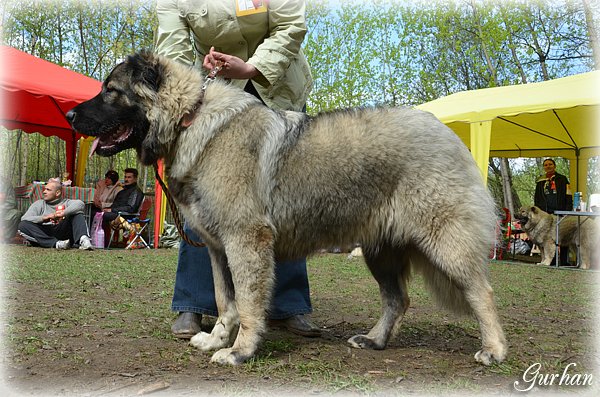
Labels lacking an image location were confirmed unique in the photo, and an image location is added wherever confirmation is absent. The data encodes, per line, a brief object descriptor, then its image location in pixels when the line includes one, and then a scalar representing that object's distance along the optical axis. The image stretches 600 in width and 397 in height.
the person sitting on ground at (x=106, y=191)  11.29
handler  3.26
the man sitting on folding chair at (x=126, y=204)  10.91
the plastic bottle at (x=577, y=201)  10.74
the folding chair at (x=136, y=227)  10.95
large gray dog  2.75
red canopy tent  9.52
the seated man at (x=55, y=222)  9.82
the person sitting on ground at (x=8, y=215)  10.36
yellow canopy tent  8.81
